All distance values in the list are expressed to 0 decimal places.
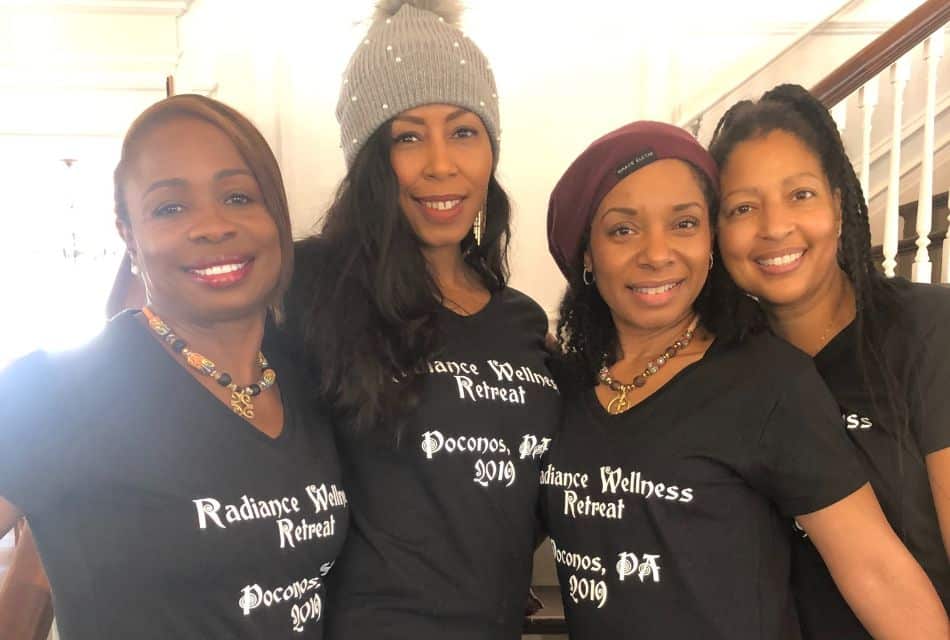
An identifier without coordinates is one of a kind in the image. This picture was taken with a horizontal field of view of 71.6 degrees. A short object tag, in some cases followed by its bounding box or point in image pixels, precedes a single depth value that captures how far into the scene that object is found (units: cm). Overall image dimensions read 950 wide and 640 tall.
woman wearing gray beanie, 113
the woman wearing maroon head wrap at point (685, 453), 98
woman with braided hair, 104
